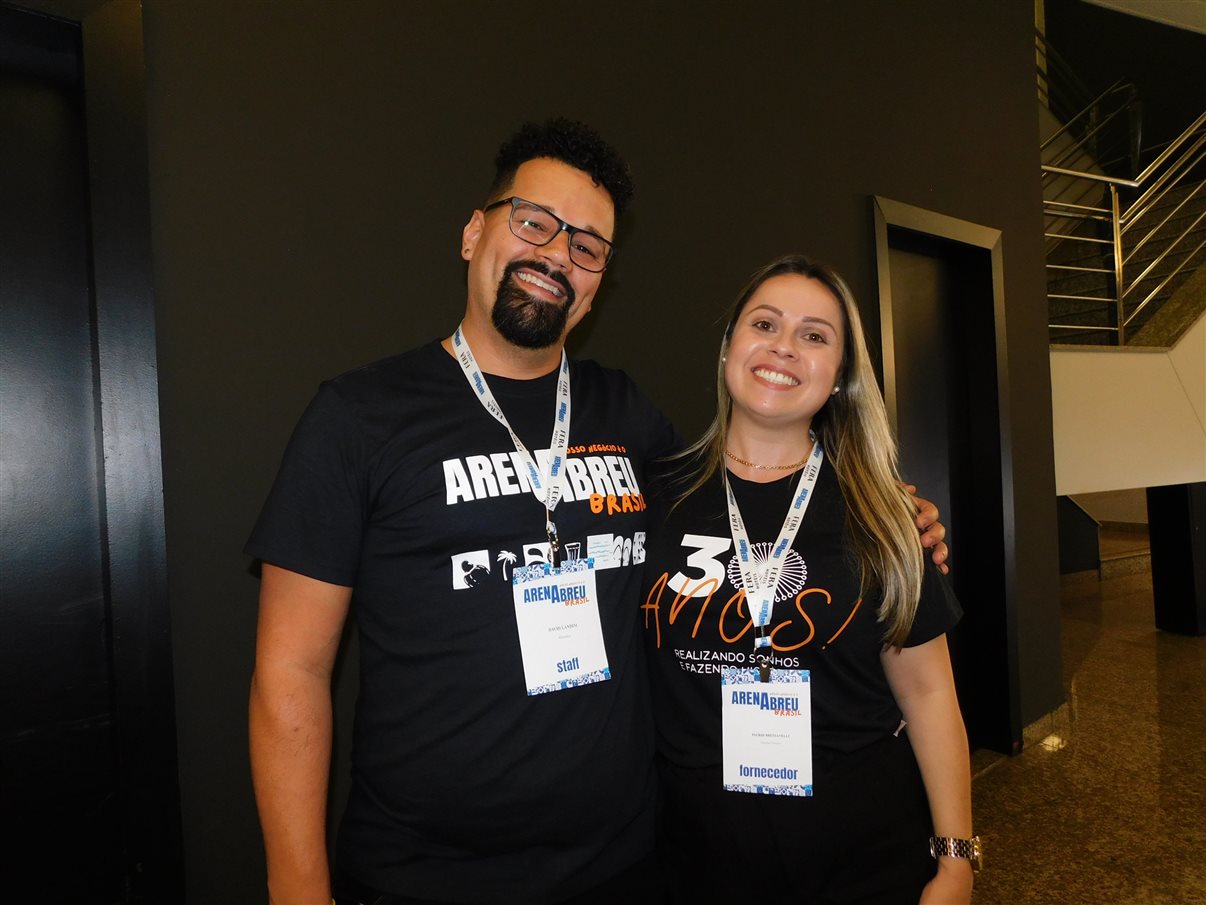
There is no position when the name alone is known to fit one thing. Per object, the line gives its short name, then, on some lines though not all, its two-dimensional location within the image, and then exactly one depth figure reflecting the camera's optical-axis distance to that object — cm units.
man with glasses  122
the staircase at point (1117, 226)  548
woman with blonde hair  135
